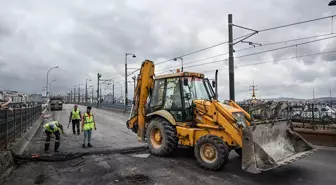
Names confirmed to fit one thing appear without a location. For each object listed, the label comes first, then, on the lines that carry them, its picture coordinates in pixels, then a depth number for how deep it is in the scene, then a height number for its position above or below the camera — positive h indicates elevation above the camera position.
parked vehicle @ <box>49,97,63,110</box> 43.30 -0.50
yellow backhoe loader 6.64 -0.76
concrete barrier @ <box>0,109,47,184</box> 6.63 -1.64
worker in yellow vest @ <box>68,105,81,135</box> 14.75 -0.89
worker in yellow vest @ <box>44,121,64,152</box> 9.38 -1.08
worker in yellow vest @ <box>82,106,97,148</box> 10.49 -0.90
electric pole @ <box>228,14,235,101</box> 15.10 +1.91
